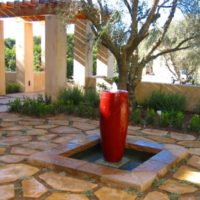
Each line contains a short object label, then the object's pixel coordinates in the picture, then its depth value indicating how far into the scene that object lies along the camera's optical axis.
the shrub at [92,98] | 8.09
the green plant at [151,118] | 6.78
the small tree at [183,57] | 8.03
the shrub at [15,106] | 7.78
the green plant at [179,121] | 6.46
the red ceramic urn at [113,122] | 4.16
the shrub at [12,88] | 11.52
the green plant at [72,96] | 8.33
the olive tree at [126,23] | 6.71
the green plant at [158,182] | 3.68
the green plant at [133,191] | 3.41
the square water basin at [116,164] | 3.69
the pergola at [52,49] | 8.52
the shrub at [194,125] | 6.21
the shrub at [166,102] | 7.63
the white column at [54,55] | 8.52
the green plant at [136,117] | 6.86
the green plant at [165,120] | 6.57
